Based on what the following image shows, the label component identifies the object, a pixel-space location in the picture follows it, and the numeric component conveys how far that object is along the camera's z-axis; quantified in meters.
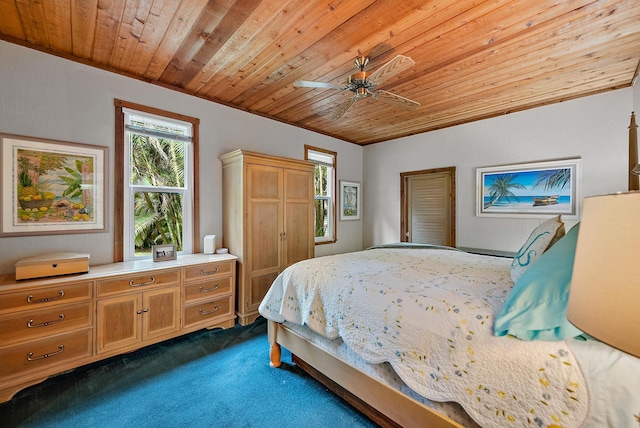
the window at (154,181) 2.67
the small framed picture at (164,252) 2.67
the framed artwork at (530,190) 3.16
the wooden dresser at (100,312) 1.85
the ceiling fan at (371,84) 1.87
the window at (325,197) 4.67
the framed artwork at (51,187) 2.13
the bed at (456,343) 0.96
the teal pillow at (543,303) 1.04
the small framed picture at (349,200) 4.94
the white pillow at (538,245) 1.54
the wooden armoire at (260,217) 3.03
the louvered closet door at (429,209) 4.22
